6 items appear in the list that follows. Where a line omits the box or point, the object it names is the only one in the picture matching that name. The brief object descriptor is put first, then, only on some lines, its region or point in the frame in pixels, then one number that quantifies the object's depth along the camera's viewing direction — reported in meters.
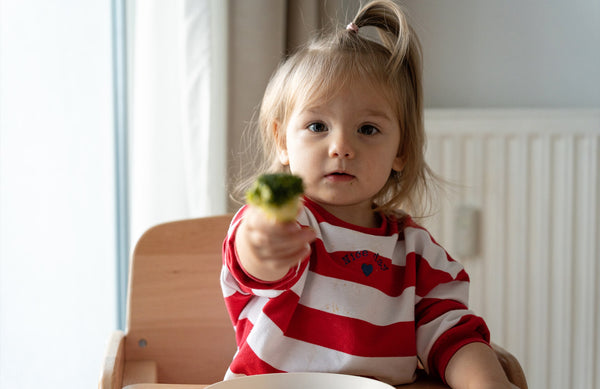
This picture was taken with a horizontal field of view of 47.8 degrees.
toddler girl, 0.82
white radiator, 1.57
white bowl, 0.63
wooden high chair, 1.02
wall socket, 1.62
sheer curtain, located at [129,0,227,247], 1.34
